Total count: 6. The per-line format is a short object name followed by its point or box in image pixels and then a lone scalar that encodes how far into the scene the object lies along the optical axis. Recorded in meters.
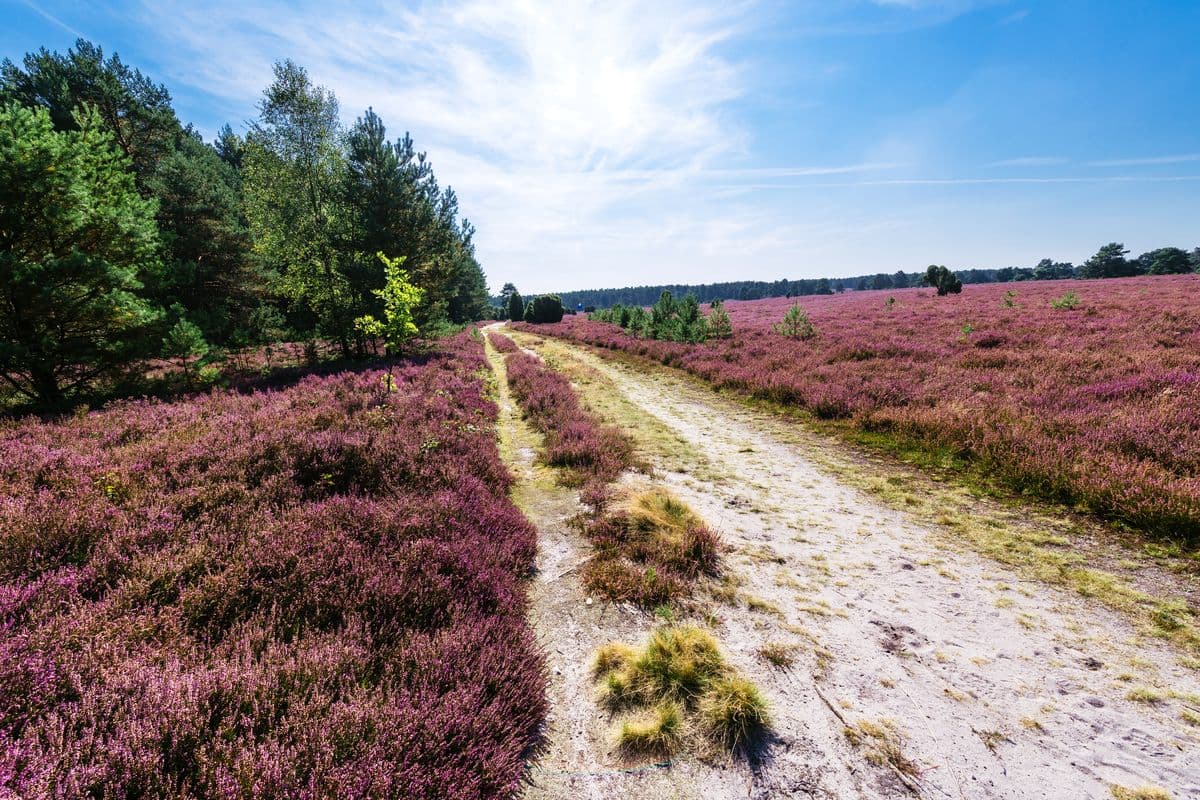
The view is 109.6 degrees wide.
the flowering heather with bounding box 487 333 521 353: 30.71
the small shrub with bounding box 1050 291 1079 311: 23.05
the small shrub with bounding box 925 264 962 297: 43.59
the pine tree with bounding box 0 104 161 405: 8.60
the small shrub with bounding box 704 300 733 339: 28.66
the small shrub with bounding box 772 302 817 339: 24.48
